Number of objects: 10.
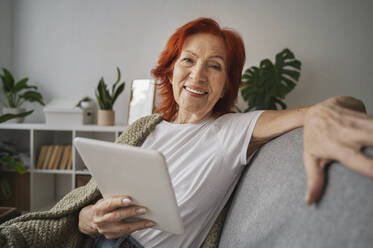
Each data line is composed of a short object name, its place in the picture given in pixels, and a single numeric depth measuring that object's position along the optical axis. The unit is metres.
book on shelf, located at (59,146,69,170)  2.72
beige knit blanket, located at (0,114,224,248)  0.90
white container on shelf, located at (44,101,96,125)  2.68
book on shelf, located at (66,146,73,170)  2.72
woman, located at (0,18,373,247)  0.80
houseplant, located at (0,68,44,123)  2.83
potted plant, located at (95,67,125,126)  2.75
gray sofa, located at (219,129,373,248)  0.42
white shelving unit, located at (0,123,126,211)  2.67
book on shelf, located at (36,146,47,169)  2.72
